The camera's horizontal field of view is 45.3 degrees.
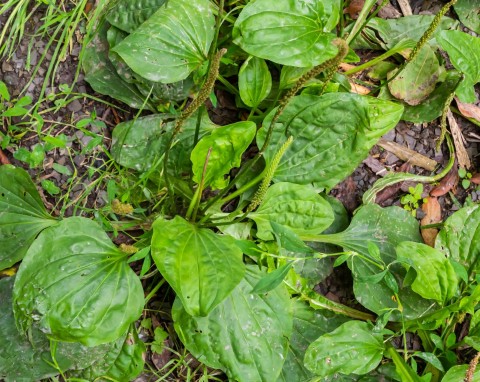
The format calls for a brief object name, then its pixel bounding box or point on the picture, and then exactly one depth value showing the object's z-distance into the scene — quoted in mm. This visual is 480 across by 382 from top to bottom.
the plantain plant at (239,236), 1777
